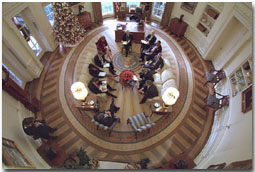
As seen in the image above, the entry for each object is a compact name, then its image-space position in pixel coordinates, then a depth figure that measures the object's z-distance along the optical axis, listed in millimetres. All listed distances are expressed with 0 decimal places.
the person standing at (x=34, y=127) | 4534
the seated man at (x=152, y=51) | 7117
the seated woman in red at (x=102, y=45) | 7509
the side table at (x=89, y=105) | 5570
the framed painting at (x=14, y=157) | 2742
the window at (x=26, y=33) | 6383
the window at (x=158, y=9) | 9573
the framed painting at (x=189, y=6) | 7865
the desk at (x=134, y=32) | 8523
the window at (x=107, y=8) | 10219
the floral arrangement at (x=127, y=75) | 6648
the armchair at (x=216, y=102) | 5480
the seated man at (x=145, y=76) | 6332
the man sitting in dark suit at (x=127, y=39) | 7655
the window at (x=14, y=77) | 5741
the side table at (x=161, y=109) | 5484
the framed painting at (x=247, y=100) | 3999
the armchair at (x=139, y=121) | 5402
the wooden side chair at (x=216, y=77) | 6178
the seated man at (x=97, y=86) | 5989
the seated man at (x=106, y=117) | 5078
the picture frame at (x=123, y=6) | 10195
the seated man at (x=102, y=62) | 6796
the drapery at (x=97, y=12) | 9312
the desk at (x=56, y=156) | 4484
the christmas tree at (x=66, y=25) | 6040
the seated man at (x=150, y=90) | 5801
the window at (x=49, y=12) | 7295
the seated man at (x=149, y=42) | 7710
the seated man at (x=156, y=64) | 6621
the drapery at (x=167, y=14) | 8816
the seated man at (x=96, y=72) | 6309
